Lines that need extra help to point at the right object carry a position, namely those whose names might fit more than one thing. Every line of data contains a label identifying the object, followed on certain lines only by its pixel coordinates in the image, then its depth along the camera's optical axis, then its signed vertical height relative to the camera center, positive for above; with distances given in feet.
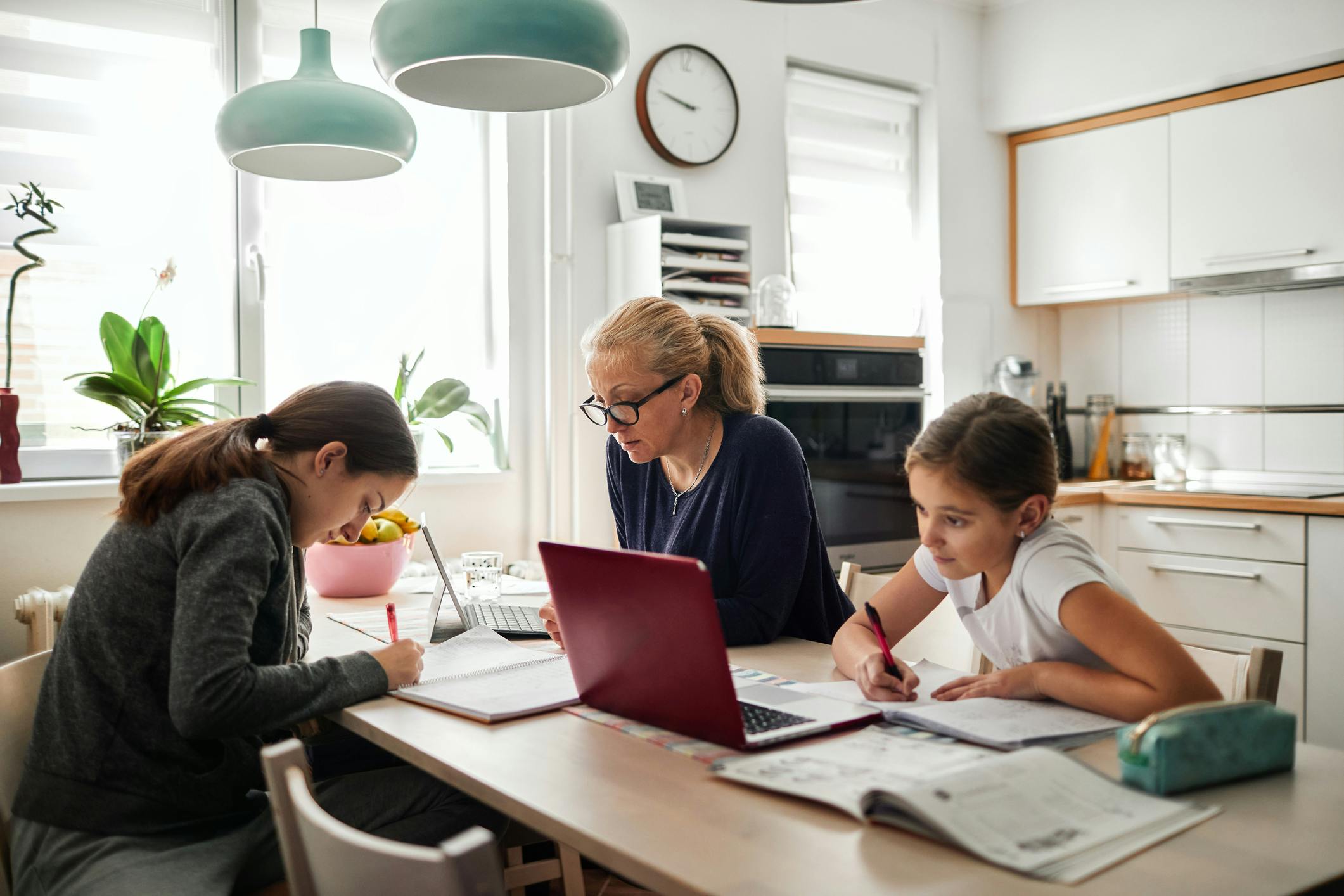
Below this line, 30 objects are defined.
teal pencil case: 3.32 -1.01
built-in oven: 10.87 -0.12
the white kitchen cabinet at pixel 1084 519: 12.00 -1.10
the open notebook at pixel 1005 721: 3.84 -1.09
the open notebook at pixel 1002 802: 2.90 -1.10
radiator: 7.50 -1.25
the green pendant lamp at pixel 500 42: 5.12 +1.82
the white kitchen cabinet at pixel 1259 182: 11.28 +2.44
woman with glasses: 6.07 -0.28
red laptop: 3.84 -0.85
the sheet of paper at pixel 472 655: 5.26 -1.14
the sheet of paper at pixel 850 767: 3.35 -1.11
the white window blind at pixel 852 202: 12.95 +2.61
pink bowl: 7.64 -0.98
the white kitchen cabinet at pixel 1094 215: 12.73 +2.41
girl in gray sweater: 4.27 -1.02
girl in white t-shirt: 4.15 -0.65
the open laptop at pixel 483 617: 6.21 -1.11
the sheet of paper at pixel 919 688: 4.49 -1.13
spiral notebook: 4.51 -1.14
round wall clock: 11.26 +3.25
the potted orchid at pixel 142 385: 8.12 +0.32
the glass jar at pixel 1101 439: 13.98 -0.28
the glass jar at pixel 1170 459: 13.23 -0.50
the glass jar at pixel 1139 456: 13.78 -0.49
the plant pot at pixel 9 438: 8.13 -0.06
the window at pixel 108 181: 8.63 +2.00
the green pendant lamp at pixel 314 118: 6.53 +1.82
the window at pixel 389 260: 9.89 +1.54
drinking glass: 7.22 -0.98
